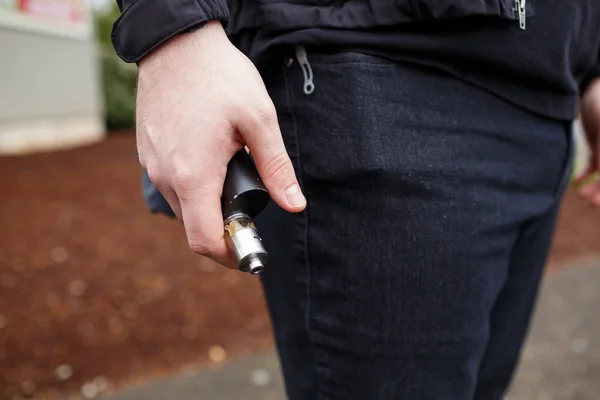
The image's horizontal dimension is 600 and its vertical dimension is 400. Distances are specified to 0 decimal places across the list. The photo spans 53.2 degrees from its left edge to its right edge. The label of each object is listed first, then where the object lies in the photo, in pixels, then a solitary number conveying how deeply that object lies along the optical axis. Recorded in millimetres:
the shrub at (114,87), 9766
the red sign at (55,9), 7289
